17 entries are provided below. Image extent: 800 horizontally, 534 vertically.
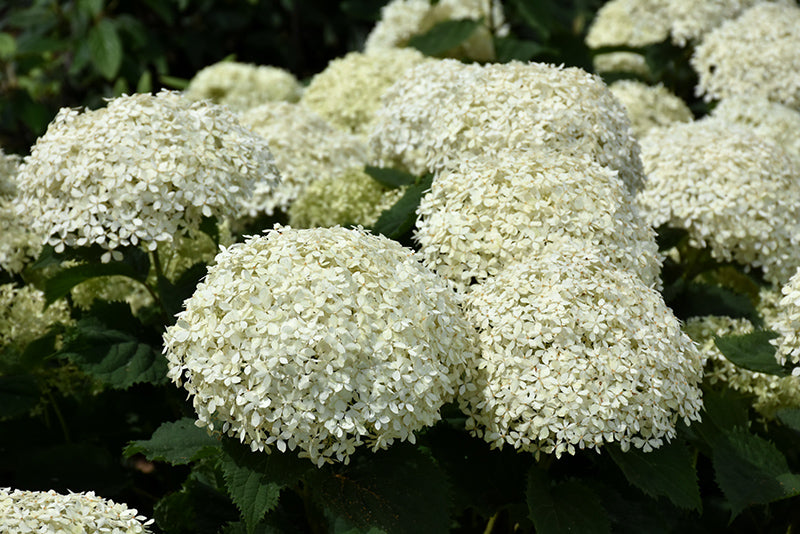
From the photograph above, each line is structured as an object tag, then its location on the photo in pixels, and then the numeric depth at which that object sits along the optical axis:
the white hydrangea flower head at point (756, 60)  4.70
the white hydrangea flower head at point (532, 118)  2.93
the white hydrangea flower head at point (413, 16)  5.86
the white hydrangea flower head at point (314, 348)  2.06
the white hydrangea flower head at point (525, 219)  2.61
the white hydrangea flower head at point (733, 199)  3.21
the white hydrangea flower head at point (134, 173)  2.58
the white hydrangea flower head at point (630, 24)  5.21
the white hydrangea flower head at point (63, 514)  1.87
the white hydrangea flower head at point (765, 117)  4.29
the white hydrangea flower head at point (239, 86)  5.52
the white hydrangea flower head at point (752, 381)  3.01
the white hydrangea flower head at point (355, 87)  4.54
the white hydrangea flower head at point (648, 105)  4.70
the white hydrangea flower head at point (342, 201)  3.60
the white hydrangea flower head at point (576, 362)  2.21
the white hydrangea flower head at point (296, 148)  3.76
